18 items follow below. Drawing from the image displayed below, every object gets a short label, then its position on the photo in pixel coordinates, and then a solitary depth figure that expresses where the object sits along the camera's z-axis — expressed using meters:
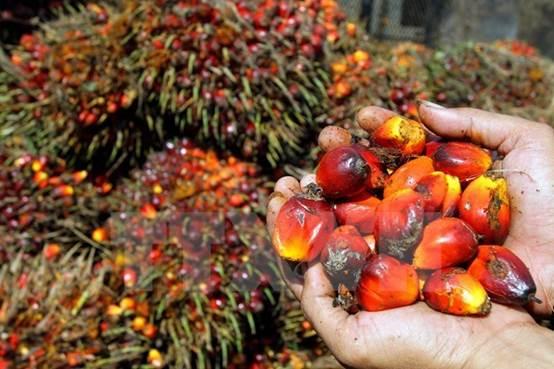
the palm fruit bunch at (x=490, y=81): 0.60
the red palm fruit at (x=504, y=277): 0.25
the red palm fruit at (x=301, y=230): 0.27
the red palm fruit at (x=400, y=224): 0.26
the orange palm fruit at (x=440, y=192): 0.27
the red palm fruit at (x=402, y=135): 0.30
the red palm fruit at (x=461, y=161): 0.28
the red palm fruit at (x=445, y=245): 0.26
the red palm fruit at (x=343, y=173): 0.27
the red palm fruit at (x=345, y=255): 0.26
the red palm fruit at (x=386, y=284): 0.25
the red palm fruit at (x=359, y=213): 0.28
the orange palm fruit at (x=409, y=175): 0.28
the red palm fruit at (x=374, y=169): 0.29
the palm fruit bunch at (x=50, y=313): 0.39
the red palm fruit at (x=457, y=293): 0.25
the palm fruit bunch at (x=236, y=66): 0.47
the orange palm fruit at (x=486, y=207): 0.27
